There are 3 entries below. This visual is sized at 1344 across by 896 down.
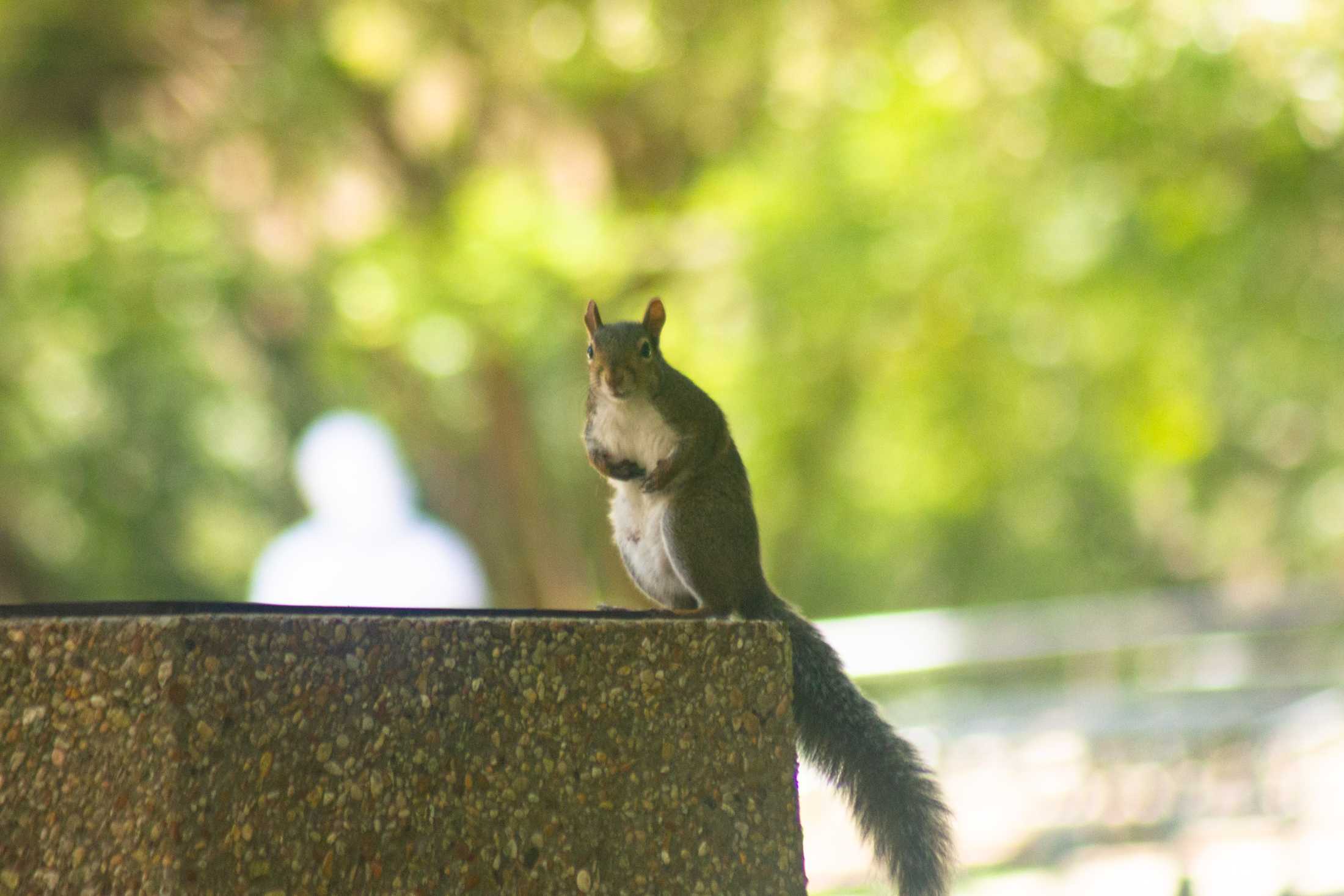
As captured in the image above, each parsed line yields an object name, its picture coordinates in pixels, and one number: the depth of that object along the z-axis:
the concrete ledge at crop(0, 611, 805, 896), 3.81
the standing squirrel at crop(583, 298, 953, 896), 4.66
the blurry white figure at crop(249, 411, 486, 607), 18.69
